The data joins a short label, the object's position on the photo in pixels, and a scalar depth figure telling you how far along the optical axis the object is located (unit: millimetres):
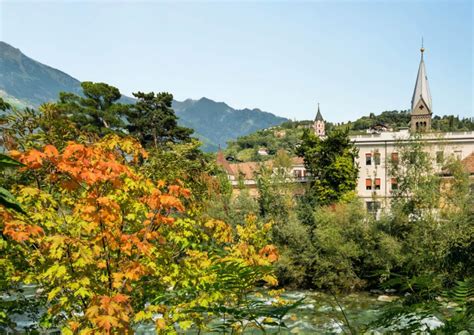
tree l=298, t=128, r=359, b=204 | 39375
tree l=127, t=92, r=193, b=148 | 40250
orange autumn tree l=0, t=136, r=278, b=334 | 4738
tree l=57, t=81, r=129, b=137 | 41125
